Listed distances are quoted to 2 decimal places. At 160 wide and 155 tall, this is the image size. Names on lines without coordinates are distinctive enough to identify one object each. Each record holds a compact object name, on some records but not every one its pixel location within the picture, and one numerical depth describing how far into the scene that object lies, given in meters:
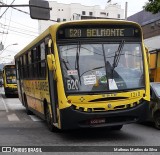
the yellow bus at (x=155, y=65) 20.61
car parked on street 11.84
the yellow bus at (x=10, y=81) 34.59
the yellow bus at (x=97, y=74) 9.53
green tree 17.95
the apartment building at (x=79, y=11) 99.44
